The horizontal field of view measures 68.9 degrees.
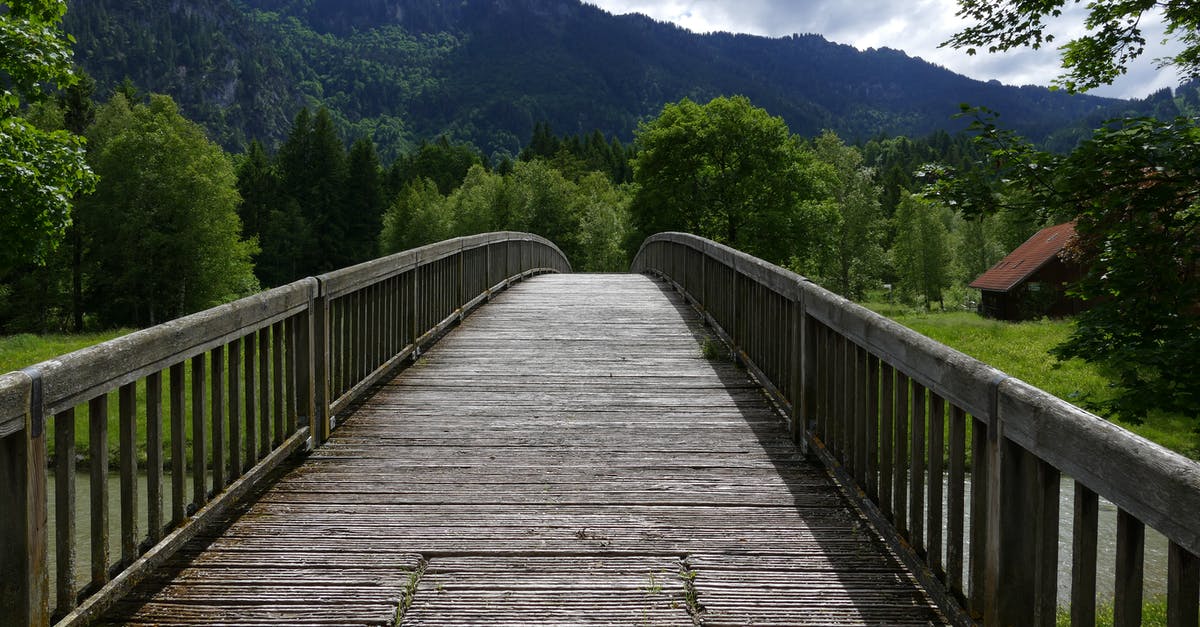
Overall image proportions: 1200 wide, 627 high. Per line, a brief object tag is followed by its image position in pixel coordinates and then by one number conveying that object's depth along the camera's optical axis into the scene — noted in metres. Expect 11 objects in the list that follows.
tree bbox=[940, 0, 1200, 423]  7.31
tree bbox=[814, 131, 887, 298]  64.00
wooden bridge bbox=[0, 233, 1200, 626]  2.42
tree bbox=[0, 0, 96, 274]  11.77
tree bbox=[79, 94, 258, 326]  42.81
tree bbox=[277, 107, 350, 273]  85.62
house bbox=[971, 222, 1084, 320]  45.34
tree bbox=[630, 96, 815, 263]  40.31
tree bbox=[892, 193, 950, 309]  71.69
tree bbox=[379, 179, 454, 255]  76.62
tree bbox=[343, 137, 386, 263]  88.19
